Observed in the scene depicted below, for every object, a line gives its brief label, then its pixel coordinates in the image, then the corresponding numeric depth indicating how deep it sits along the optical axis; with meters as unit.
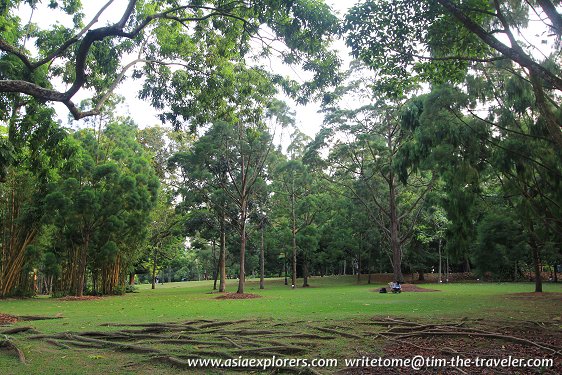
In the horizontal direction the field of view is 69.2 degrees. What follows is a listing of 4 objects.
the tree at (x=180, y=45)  7.06
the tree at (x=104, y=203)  20.58
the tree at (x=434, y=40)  5.86
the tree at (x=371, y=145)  24.34
